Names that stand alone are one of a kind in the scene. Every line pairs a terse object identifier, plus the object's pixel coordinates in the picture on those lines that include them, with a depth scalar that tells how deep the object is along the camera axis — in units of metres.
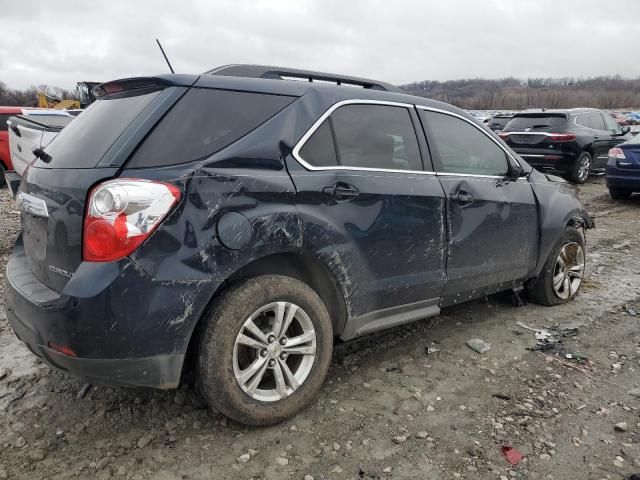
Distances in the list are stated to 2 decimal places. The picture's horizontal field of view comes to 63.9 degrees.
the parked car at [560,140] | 11.35
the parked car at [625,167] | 9.14
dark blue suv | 2.18
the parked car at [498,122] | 23.47
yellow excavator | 23.34
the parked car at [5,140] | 10.80
